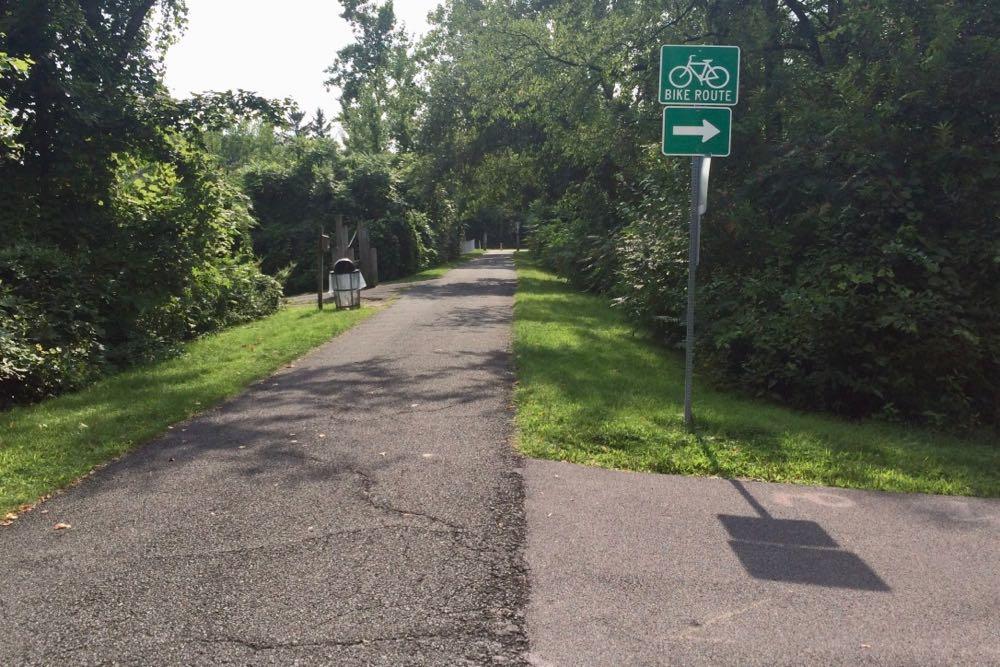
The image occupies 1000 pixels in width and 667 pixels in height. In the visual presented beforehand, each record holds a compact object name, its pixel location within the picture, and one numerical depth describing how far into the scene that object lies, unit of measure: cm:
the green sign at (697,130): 613
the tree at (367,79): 4853
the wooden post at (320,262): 1670
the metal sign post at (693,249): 615
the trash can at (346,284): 1639
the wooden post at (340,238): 1916
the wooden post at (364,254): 2344
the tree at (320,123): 9119
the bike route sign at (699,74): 617
